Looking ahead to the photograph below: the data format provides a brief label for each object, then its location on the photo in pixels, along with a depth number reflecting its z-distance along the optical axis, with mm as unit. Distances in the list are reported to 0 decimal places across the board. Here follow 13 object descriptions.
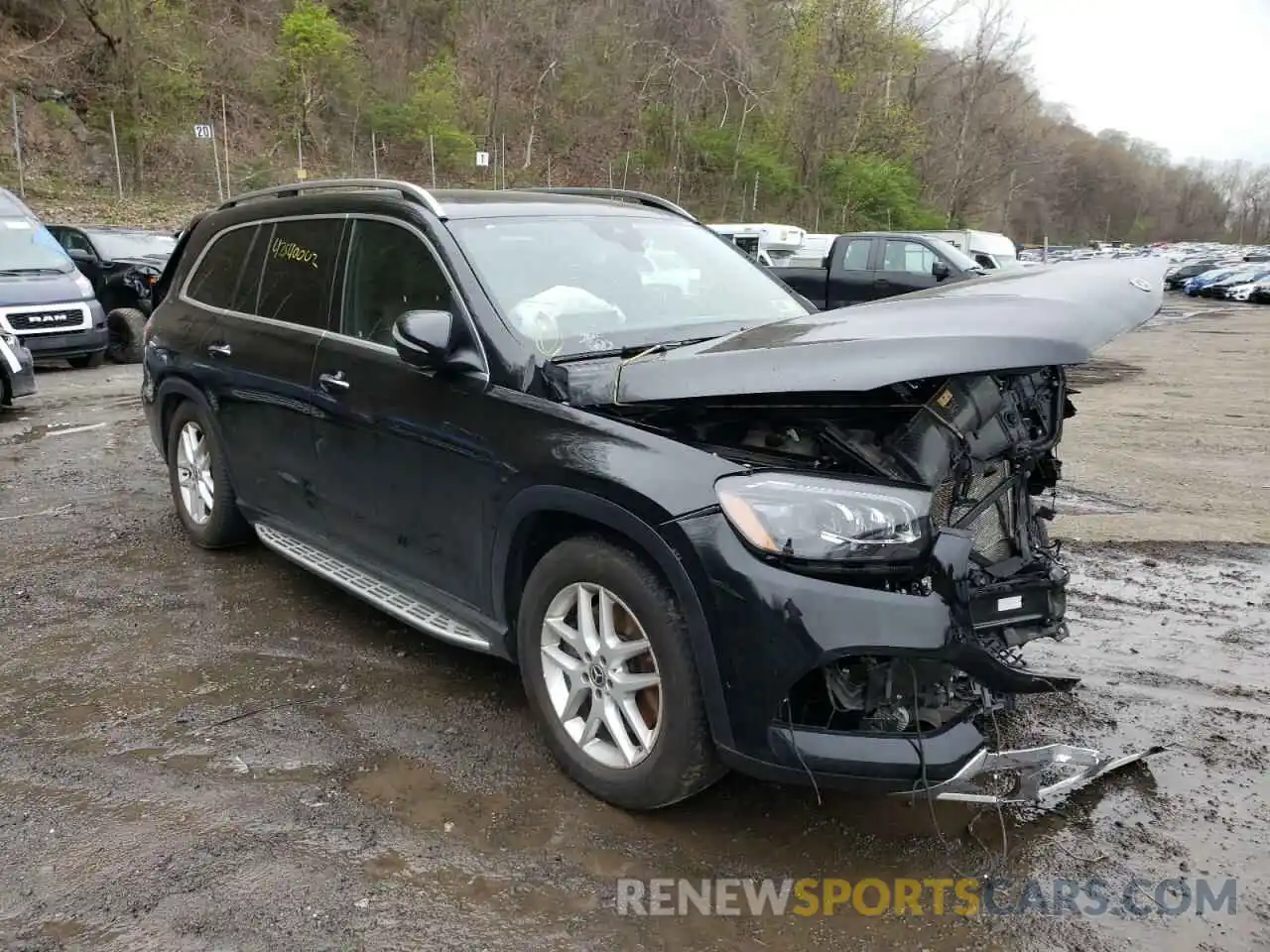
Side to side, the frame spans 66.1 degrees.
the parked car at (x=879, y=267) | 15562
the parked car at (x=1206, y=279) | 40812
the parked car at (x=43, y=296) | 11578
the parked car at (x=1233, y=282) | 38312
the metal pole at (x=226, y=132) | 30594
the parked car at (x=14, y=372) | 8977
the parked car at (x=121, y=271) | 13391
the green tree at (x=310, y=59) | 34094
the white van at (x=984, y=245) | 23719
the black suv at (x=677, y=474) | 2414
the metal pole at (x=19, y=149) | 24609
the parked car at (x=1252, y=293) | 35578
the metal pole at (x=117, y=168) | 27281
